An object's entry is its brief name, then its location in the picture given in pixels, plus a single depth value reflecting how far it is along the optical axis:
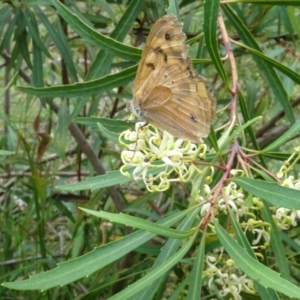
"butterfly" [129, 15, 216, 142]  0.14
